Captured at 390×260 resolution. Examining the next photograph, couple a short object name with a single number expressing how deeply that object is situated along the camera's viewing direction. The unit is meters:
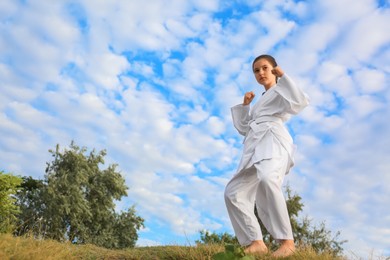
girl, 5.55
